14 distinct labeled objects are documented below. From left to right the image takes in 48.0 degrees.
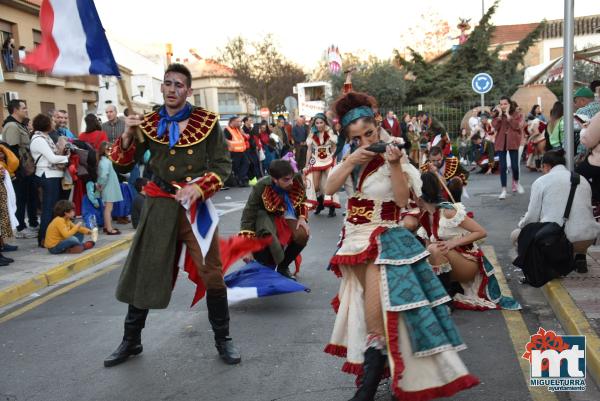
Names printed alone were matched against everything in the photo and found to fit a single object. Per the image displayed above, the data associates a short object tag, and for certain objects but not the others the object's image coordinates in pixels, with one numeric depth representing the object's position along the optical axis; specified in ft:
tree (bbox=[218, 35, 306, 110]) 171.63
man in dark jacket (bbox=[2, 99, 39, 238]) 32.37
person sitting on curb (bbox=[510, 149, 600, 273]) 20.26
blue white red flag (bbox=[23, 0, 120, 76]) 13.73
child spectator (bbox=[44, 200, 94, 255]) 29.84
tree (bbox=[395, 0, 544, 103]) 106.11
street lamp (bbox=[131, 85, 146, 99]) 180.24
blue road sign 63.55
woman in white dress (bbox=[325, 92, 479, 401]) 11.58
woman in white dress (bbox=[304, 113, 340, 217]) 39.75
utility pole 23.00
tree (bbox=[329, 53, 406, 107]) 107.24
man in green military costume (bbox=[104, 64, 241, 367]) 14.96
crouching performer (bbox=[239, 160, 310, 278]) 22.00
